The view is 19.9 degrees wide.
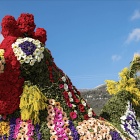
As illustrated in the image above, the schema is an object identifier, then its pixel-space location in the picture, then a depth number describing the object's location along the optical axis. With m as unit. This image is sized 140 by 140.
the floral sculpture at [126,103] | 7.80
